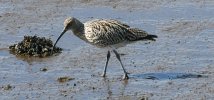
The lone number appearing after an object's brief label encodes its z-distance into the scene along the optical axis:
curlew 12.08
